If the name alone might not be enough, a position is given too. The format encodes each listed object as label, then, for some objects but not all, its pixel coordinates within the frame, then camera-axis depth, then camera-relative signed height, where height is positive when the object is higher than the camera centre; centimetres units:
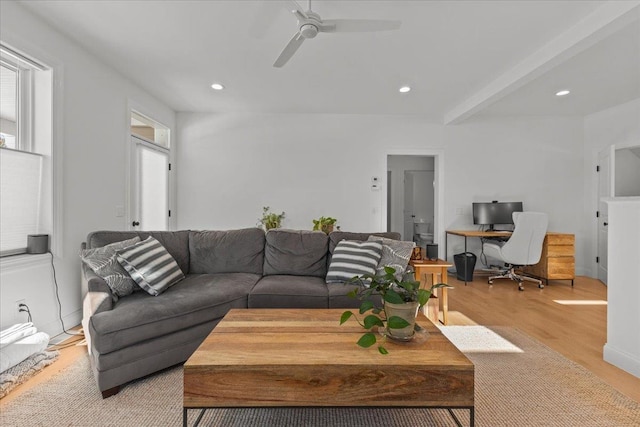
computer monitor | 458 +3
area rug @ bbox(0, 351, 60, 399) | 168 -101
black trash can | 424 -77
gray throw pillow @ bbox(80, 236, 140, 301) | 200 -41
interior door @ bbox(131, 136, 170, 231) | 365 +34
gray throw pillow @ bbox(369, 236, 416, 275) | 246 -36
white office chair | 381 -39
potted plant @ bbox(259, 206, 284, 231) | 411 -10
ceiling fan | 187 +127
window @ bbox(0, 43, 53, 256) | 219 +50
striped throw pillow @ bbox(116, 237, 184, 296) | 211 -42
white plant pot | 132 -47
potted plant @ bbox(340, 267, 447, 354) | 126 -42
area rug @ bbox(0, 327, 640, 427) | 144 -104
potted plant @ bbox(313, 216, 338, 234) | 331 -14
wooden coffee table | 114 -68
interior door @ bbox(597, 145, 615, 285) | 413 +30
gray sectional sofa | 164 -60
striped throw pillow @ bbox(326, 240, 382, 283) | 244 -41
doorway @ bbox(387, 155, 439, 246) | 719 +54
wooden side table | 257 -51
